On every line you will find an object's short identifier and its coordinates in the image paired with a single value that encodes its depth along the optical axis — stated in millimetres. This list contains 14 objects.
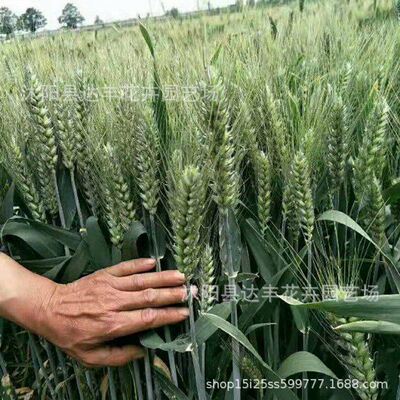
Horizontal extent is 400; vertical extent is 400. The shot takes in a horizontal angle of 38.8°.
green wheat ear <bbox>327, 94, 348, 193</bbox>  803
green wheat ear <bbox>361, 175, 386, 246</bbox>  784
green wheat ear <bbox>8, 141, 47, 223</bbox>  966
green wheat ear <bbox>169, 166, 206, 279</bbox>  690
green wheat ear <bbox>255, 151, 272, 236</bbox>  797
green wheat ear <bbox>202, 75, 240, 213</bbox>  692
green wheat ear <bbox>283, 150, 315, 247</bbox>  745
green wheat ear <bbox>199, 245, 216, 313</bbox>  778
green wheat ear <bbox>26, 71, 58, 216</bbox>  920
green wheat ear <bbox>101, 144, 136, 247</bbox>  835
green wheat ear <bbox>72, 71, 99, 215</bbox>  929
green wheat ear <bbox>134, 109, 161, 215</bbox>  798
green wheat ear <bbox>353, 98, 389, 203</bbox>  781
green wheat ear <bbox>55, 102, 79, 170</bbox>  939
